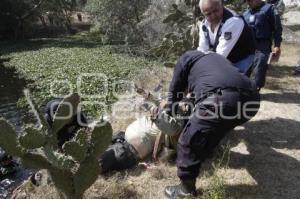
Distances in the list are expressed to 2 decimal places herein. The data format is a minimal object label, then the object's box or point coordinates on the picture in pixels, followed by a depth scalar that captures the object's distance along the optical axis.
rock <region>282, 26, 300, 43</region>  17.08
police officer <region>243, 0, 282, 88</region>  6.86
